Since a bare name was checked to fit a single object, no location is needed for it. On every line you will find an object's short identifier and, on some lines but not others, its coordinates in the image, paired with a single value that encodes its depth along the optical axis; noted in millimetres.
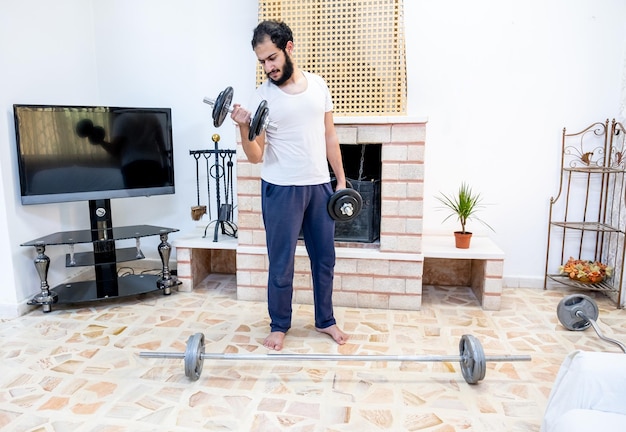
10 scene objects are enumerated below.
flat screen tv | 2779
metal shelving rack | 2969
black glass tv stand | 2852
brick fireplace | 2811
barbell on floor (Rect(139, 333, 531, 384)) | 2006
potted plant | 2975
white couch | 1091
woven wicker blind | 2850
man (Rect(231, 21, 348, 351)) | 2107
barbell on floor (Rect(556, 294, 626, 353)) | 2527
